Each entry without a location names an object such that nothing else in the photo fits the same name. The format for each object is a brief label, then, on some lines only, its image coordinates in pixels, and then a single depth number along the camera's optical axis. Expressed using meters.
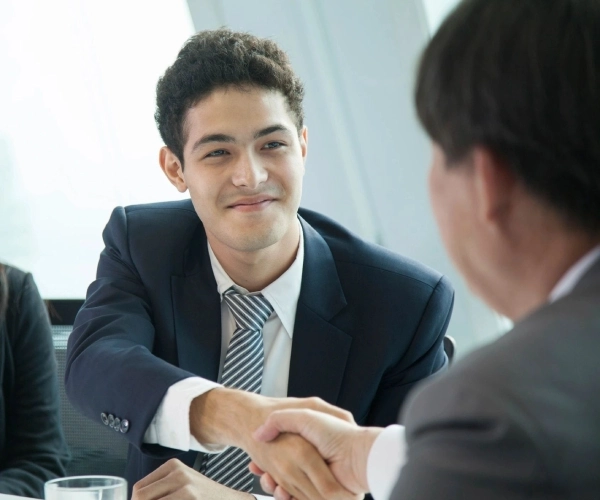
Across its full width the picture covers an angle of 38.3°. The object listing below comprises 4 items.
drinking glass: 1.41
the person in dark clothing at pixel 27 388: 2.22
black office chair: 2.31
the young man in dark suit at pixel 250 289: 2.13
